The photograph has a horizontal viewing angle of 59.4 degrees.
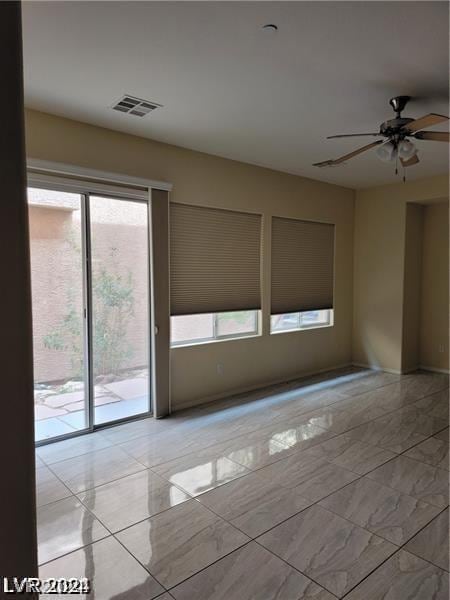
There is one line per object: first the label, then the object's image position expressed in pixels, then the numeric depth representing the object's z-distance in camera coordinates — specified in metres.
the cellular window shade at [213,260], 4.43
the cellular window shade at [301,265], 5.51
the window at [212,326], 4.57
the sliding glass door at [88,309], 3.54
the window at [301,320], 5.62
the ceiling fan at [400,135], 2.82
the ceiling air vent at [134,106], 3.15
